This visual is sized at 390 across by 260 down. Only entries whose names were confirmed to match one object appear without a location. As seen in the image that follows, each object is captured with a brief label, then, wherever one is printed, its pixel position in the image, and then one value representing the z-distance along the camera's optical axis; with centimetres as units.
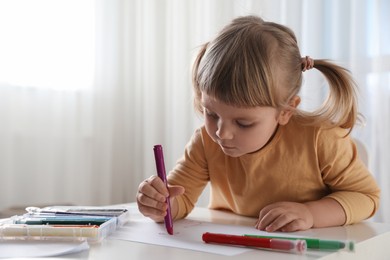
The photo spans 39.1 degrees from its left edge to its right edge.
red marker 63
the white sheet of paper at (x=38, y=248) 61
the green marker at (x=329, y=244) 63
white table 62
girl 83
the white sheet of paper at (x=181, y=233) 66
